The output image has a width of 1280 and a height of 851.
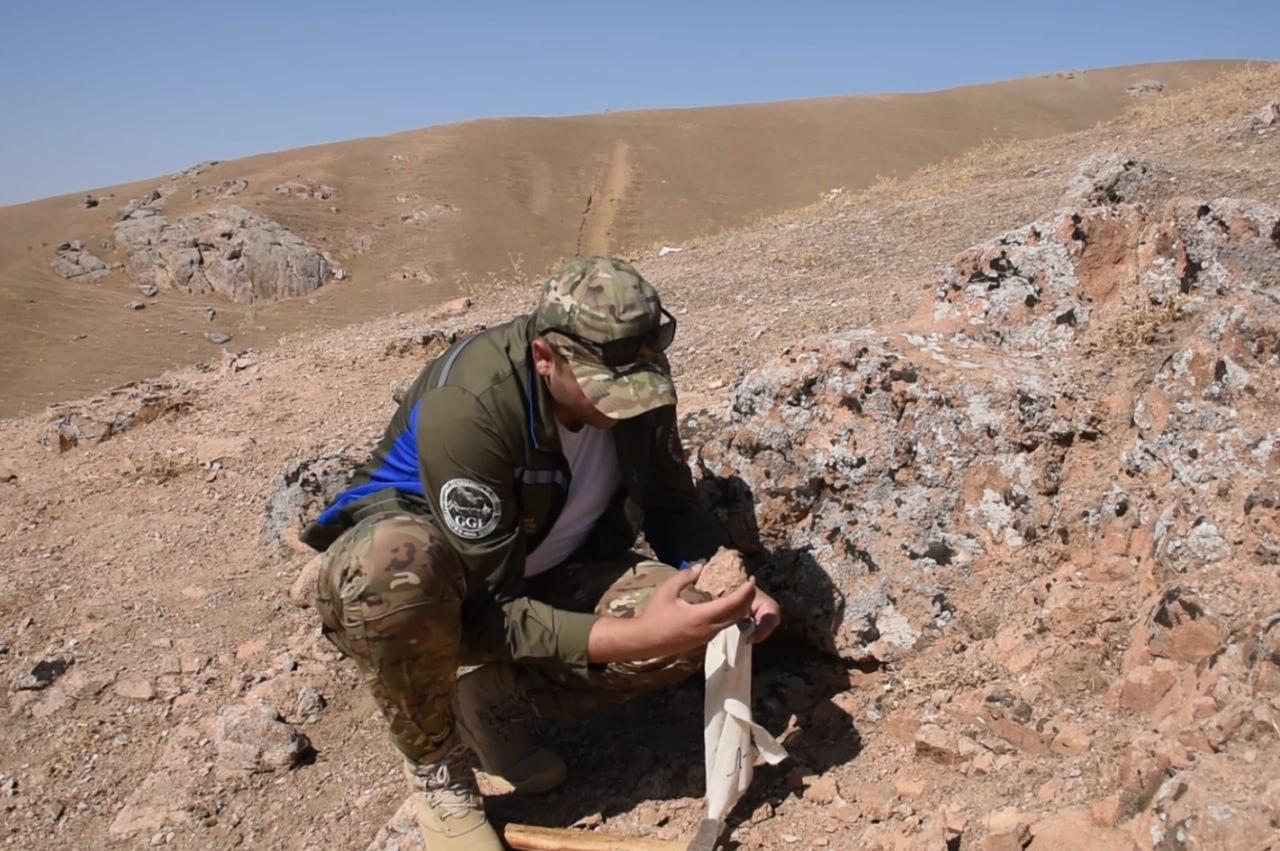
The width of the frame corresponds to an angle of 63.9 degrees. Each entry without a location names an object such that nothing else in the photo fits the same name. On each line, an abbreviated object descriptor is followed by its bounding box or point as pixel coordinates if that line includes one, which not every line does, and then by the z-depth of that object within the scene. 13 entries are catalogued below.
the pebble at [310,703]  3.33
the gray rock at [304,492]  4.49
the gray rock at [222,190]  27.38
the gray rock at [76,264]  22.91
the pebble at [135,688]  3.57
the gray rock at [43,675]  3.61
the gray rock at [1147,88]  42.71
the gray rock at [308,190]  27.58
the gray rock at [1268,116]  8.15
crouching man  2.26
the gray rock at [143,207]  25.98
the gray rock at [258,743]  3.07
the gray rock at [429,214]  26.57
